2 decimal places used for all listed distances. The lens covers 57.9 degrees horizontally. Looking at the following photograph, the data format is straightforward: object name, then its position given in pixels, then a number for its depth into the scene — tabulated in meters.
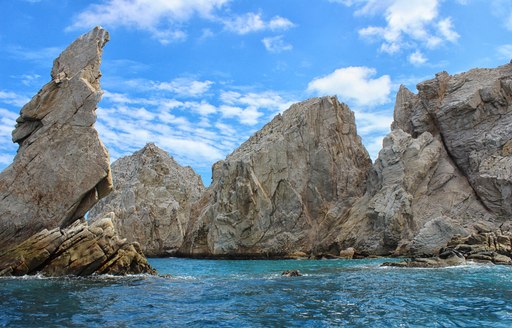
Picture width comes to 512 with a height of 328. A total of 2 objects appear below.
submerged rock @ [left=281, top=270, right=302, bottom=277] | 33.44
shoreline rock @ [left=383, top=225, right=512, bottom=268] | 39.16
